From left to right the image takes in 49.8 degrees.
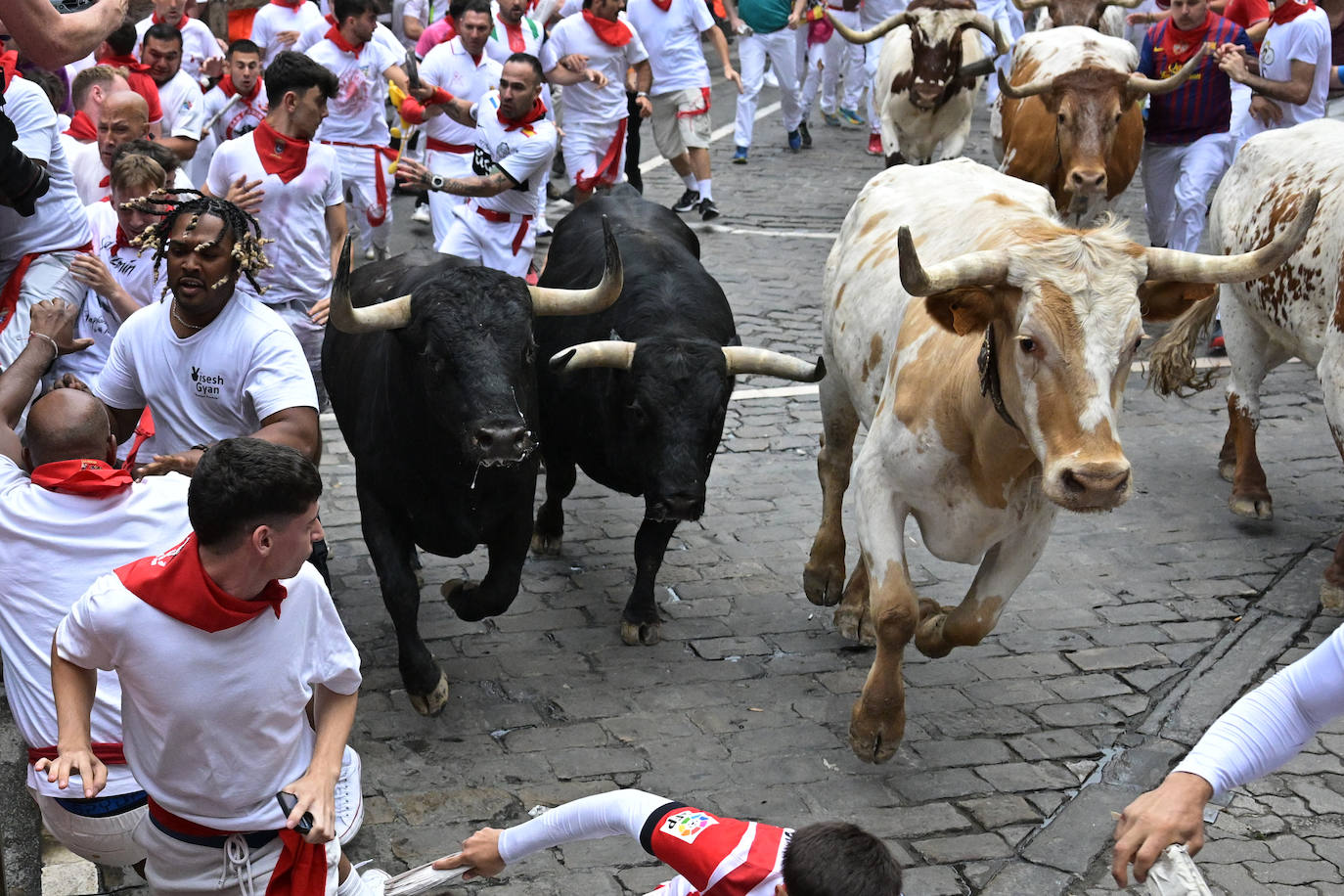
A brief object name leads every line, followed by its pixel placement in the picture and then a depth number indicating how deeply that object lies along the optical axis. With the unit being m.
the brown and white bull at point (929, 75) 12.59
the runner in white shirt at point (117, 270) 5.87
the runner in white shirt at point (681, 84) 14.00
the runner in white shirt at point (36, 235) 5.48
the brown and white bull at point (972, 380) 4.63
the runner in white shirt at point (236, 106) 10.50
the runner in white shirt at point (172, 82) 10.04
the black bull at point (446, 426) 5.58
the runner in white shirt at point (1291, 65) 10.02
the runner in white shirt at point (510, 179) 9.02
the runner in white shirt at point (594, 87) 12.40
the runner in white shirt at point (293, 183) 7.29
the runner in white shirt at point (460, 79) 11.37
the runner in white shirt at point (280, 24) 11.87
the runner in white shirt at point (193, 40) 11.43
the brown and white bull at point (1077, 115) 9.83
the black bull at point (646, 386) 6.30
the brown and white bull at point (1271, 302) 7.05
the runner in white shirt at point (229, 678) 3.28
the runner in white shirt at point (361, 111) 10.97
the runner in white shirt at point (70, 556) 3.93
